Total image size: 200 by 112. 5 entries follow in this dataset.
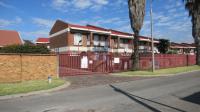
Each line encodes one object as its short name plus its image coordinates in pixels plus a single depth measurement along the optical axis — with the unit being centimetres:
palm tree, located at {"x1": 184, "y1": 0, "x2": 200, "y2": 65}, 2249
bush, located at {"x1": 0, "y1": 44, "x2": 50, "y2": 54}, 1229
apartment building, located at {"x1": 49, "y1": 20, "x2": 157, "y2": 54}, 2300
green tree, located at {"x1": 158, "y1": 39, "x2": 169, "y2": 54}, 3180
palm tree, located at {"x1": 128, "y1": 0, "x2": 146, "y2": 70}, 1556
